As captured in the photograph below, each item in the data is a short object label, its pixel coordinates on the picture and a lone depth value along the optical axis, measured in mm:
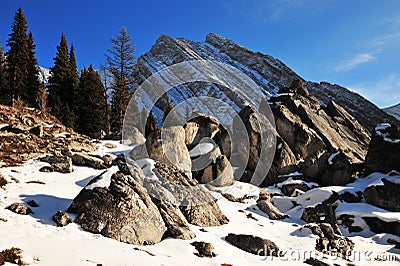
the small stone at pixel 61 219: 12438
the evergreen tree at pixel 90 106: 49125
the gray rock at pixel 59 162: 20242
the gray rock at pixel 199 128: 31375
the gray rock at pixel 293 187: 32500
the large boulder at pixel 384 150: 32031
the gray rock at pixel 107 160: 23694
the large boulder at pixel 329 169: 34219
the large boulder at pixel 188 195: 17859
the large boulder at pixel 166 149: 25828
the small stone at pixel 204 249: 13466
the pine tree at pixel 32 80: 51206
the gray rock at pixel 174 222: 14742
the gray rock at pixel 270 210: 24547
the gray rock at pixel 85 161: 22750
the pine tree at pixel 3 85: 44581
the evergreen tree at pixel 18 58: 45969
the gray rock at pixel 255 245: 15417
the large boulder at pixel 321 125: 41281
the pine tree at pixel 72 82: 53156
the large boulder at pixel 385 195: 25984
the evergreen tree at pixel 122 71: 37969
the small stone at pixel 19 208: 12914
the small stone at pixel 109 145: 29620
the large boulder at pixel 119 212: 12820
